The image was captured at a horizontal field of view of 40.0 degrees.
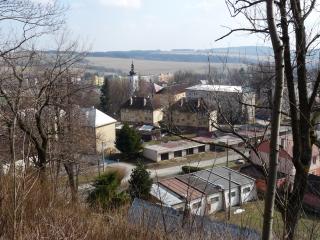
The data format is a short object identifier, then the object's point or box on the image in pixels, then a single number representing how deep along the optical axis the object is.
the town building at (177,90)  52.69
